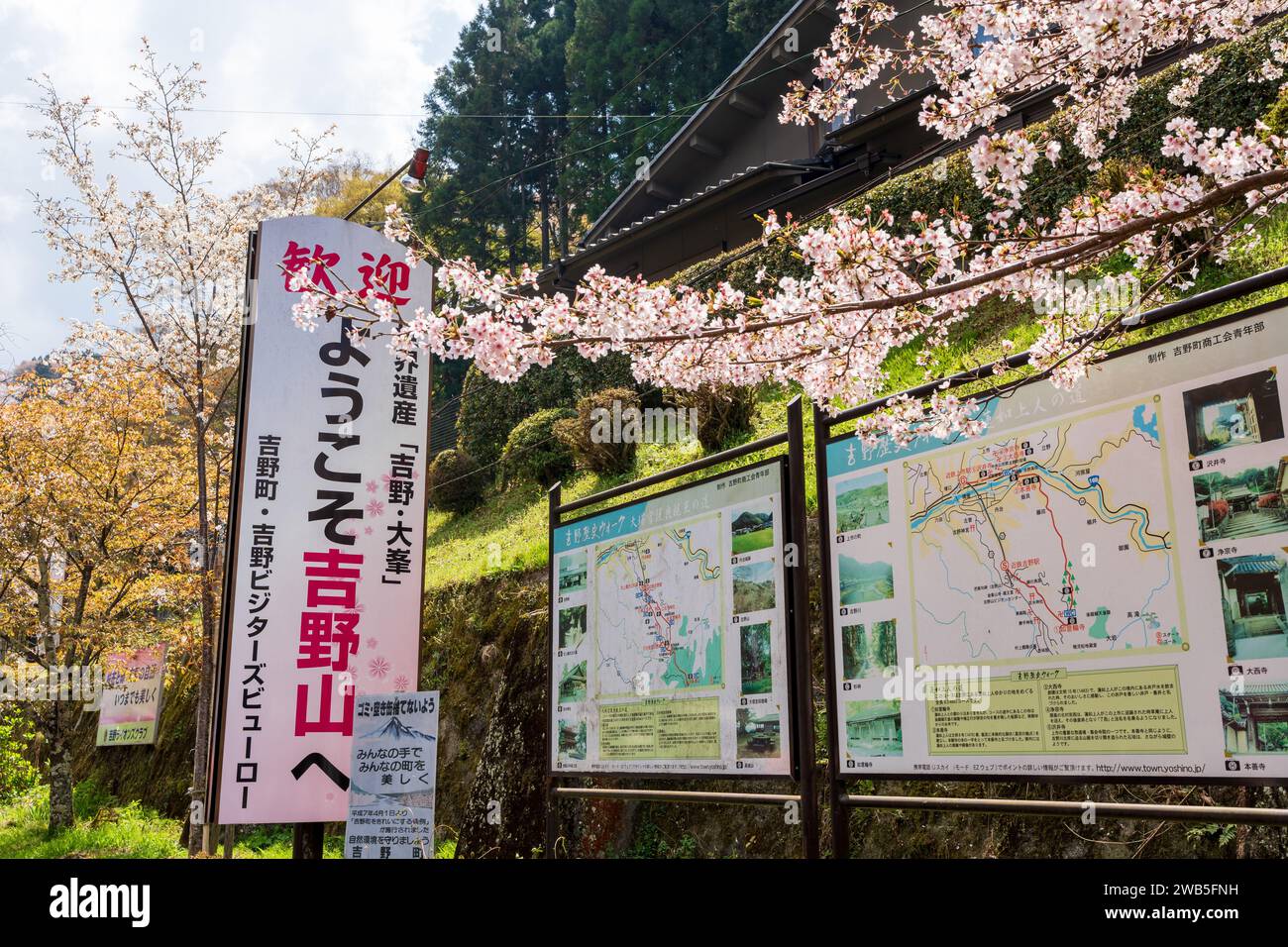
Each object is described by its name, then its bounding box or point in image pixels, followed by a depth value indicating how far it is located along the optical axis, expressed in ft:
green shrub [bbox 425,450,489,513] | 61.16
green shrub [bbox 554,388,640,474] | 42.78
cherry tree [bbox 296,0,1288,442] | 12.67
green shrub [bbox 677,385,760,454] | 35.50
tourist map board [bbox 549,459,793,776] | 17.37
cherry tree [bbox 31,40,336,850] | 39.40
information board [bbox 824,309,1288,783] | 11.34
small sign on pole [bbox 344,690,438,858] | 18.69
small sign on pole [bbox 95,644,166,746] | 59.41
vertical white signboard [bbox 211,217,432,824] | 23.72
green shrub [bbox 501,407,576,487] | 52.65
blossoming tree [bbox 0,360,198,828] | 45.91
